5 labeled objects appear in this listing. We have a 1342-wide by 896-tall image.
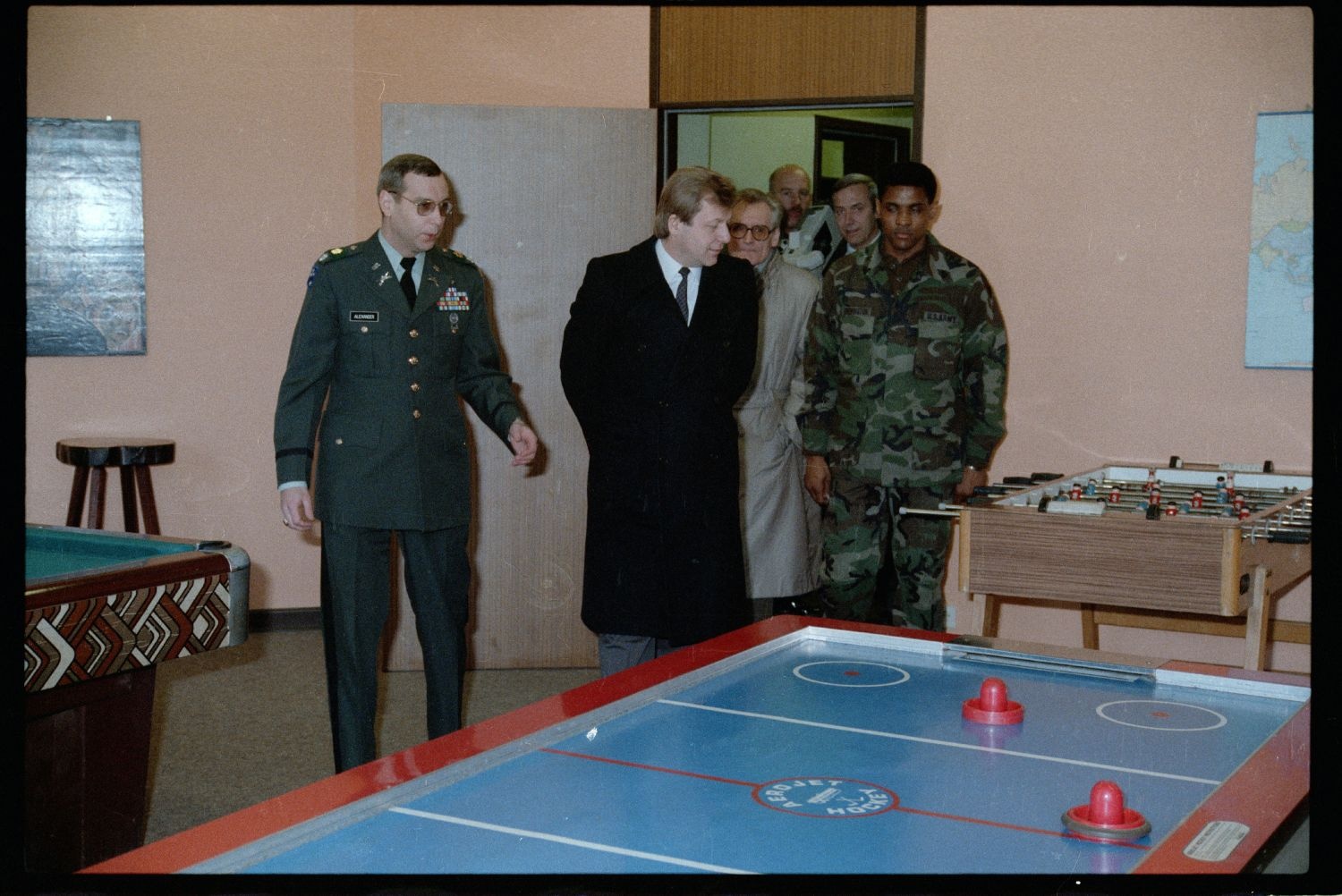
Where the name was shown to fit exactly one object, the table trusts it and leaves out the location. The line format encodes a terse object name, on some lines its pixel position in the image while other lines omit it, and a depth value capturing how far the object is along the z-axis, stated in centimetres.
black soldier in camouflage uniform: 340
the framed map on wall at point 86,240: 280
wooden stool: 323
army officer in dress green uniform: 279
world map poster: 360
